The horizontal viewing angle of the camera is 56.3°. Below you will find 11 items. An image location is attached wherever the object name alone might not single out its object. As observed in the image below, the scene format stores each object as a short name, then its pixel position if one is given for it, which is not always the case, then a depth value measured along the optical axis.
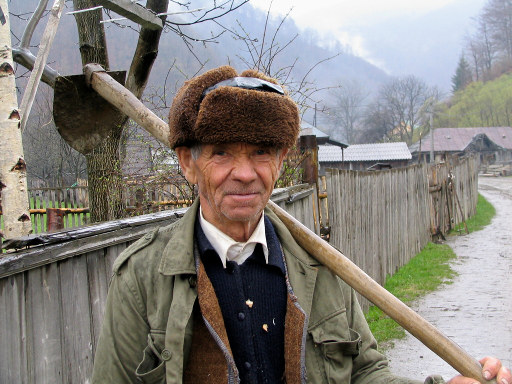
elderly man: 1.57
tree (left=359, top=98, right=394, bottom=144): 69.38
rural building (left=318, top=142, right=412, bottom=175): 41.19
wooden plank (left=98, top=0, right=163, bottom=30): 3.79
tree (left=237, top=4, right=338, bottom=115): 5.68
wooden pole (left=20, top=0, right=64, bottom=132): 2.99
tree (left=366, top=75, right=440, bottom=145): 69.06
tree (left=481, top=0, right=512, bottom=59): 88.81
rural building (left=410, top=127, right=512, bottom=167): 53.56
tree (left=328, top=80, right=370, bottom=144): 77.36
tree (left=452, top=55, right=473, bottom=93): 87.38
